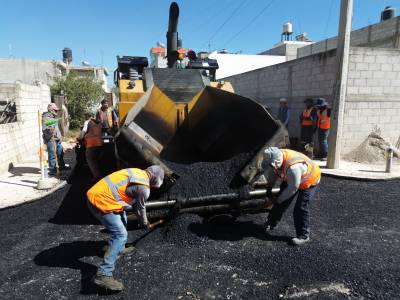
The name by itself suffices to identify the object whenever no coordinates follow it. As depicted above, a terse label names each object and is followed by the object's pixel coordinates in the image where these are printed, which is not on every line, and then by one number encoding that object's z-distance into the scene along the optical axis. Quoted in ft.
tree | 45.50
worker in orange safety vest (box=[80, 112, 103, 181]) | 17.52
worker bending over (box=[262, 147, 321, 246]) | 10.51
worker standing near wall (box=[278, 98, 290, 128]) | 27.20
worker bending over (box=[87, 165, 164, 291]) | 8.91
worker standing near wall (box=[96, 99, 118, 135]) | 19.50
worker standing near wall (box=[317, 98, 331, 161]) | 23.70
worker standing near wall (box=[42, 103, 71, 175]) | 20.08
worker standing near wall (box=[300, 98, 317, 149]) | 24.88
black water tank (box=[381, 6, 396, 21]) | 53.21
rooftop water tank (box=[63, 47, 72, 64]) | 115.96
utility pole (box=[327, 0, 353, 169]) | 20.13
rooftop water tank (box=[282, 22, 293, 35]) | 94.15
